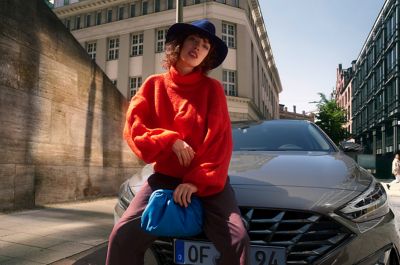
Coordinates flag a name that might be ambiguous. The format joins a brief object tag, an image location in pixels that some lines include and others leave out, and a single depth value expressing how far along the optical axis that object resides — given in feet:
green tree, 124.47
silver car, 6.61
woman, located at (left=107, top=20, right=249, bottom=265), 5.95
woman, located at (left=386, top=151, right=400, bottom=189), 60.34
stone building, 94.99
